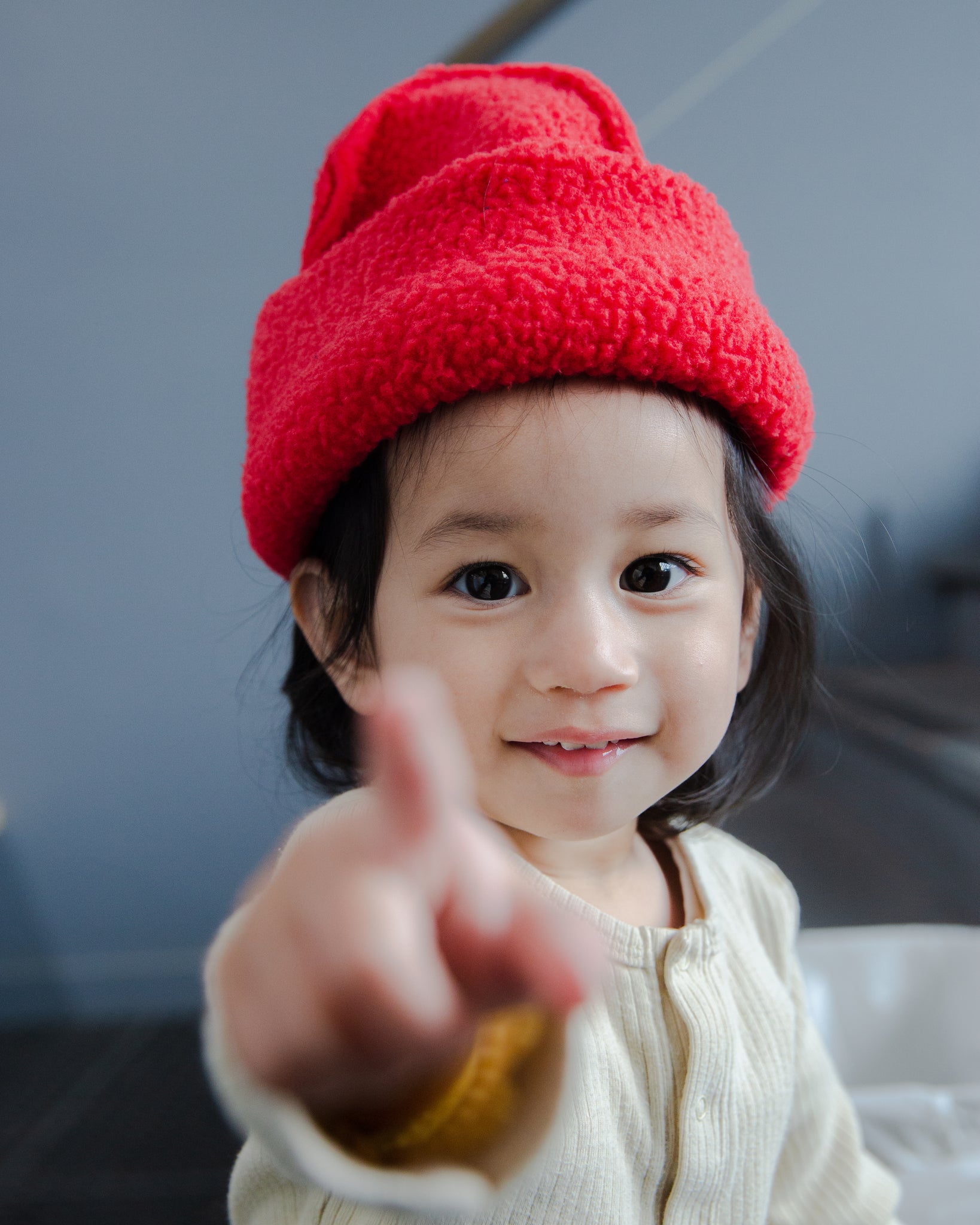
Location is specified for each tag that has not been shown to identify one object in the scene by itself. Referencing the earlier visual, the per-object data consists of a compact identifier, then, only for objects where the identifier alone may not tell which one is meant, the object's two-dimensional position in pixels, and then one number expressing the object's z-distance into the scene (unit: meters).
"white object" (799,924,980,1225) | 0.83
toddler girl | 0.39
